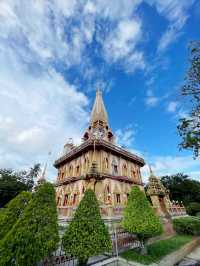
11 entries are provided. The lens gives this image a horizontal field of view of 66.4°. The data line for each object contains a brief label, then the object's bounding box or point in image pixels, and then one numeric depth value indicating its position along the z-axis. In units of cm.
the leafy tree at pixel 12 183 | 3899
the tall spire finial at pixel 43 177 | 2542
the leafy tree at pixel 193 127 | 1148
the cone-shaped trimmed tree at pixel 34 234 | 422
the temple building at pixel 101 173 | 1824
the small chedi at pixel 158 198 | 1529
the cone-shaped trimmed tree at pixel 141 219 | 755
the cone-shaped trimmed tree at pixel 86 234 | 537
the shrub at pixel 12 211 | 543
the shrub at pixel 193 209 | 2882
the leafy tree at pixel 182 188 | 4130
